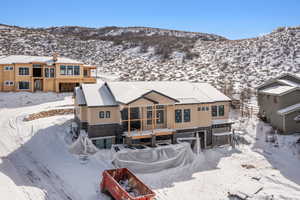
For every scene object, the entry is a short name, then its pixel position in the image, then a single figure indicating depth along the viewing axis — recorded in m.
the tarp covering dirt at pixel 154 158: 18.49
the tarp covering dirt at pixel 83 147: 20.41
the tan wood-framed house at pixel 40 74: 38.78
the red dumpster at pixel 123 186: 13.06
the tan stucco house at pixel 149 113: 21.16
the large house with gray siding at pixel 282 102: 25.84
